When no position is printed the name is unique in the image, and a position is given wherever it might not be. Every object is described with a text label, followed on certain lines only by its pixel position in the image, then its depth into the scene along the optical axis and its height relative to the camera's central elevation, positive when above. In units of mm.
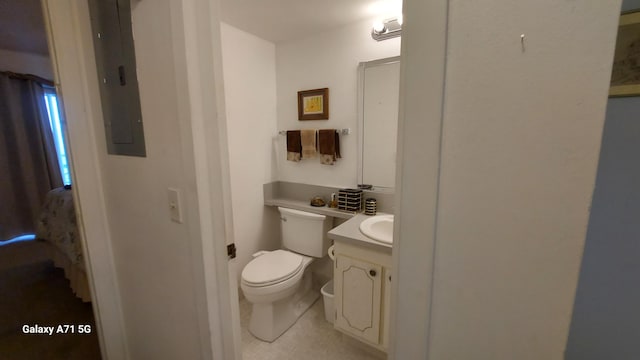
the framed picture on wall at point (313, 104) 2033 +312
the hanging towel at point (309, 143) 2096 -2
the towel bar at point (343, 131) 1983 +87
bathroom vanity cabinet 1402 -859
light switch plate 849 -202
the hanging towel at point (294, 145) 2186 -18
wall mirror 1788 +156
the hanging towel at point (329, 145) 2004 -19
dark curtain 3051 -100
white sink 1486 -520
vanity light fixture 1616 +726
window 3325 +249
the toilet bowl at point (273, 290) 1633 -942
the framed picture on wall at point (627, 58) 674 +215
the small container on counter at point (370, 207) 1837 -463
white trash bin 1838 -1165
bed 1837 -708
